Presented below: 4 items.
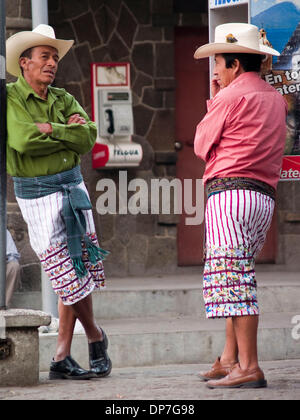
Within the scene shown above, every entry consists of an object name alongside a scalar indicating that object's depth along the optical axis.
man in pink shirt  10.89
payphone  20.50
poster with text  12.95
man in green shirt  11.95
